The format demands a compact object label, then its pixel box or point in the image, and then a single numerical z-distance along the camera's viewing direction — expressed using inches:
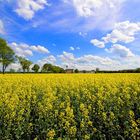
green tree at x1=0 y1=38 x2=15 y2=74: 1299.6
